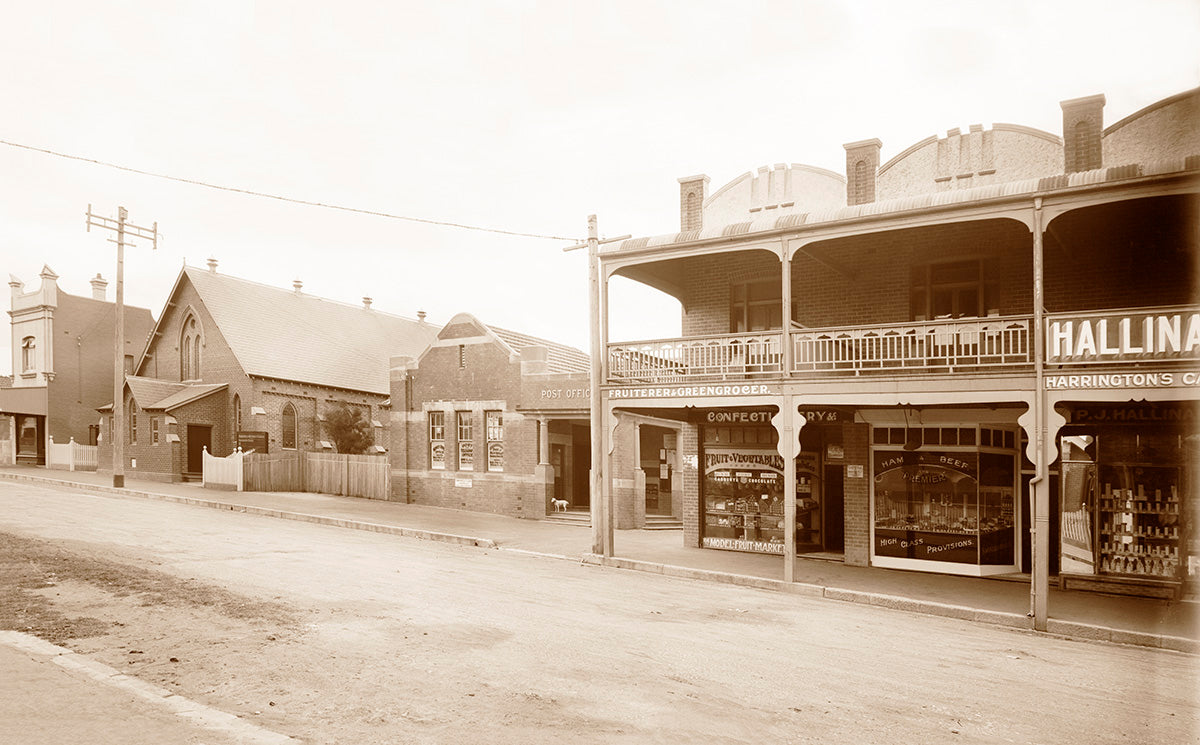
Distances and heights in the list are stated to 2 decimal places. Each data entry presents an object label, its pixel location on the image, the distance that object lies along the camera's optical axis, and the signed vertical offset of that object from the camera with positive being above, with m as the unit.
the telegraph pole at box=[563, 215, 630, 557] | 16.34 -0.40
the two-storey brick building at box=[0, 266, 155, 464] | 38.09 +1.97
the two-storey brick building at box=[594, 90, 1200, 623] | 12.14 +0.87
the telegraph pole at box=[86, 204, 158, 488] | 26.78 +2.02
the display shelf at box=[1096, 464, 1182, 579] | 13.59 -1.94
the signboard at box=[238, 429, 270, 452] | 29.45 -1.14
